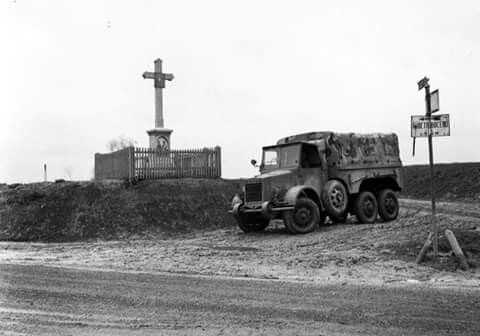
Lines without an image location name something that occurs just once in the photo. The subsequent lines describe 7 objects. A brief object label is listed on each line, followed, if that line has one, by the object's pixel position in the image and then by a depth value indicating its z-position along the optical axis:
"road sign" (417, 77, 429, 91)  10.44
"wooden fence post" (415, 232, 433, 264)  10.40
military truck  15.84
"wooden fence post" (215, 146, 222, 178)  23.47
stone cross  26.19
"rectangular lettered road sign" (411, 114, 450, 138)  10.32
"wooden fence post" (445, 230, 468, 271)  9.84
